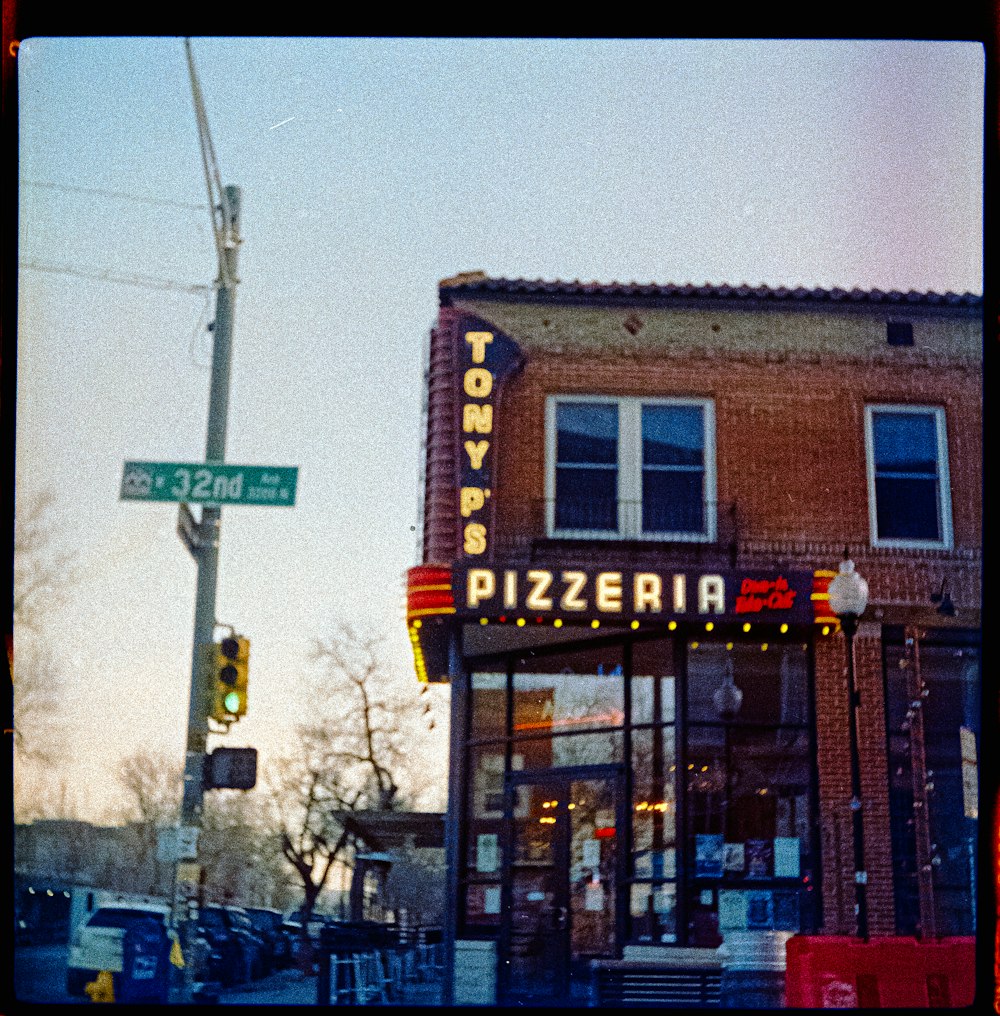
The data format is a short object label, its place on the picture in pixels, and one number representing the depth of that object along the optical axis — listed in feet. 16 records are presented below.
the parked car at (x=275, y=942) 76.69
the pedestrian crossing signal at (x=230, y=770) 40.19
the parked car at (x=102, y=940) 44.09
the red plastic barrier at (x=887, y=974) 34.60
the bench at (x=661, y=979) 43.83
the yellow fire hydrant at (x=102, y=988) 40.39
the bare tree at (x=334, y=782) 85.61
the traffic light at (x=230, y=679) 41.16
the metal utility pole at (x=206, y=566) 40.14
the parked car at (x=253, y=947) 68.85
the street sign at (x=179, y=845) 39.40
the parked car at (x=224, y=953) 64.44
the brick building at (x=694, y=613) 48.42
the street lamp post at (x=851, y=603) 41.06
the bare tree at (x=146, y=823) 73.36
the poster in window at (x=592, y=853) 49.49
